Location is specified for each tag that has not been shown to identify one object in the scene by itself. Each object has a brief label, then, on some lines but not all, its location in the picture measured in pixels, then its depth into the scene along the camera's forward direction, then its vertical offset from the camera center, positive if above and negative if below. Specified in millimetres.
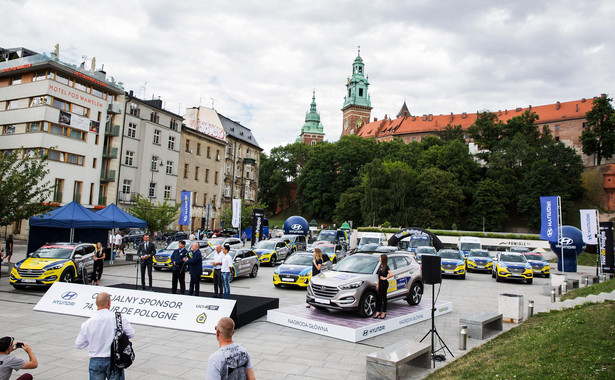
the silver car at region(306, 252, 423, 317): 10812 -1546
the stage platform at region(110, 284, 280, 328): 10409 -2241
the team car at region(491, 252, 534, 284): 21688 -1895
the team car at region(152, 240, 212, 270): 22469 -1964
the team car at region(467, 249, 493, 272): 26359 -1885
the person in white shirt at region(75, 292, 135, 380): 4930 -1489
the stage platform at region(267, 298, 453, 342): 9695 -2366
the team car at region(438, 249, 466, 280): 22750 -1898
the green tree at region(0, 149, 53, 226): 18109 +1019
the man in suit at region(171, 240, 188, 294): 13383 -1418
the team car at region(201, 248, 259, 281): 19438 -1794
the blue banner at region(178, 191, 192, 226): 33597 +1022
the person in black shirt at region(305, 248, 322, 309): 13090 -1077
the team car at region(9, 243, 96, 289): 14461 -1722
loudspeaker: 8758 -801
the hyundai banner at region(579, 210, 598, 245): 25438 +704
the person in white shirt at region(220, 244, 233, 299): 13198 -1445
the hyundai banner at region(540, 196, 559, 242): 25781 +1076
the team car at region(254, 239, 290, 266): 26398 -1649
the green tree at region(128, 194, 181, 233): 29688 +430
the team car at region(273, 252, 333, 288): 17078 -1919
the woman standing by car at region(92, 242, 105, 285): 16020 -1702
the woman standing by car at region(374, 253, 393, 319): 11039 -1563
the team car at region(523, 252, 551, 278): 25406 -1995
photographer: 4293 -1513
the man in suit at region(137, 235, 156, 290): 15180 -1234
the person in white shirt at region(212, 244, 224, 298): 13383 -1519
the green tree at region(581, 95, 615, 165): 70875 +18400
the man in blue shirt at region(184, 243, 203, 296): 13152 -1408
